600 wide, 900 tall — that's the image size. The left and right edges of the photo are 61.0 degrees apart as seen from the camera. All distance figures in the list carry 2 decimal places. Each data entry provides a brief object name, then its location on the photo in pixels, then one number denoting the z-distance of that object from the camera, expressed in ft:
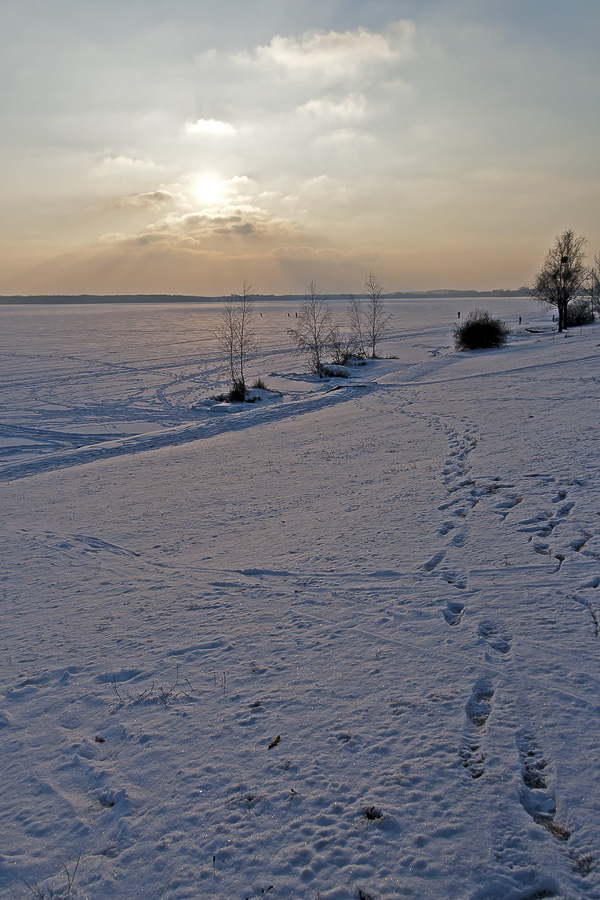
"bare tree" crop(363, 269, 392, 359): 139.28
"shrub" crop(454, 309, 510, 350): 114.32
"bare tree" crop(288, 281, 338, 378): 107.30
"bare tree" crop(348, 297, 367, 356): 132.41
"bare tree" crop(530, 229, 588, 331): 138.51
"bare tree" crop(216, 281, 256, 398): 79.92
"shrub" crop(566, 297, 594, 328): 158.71
